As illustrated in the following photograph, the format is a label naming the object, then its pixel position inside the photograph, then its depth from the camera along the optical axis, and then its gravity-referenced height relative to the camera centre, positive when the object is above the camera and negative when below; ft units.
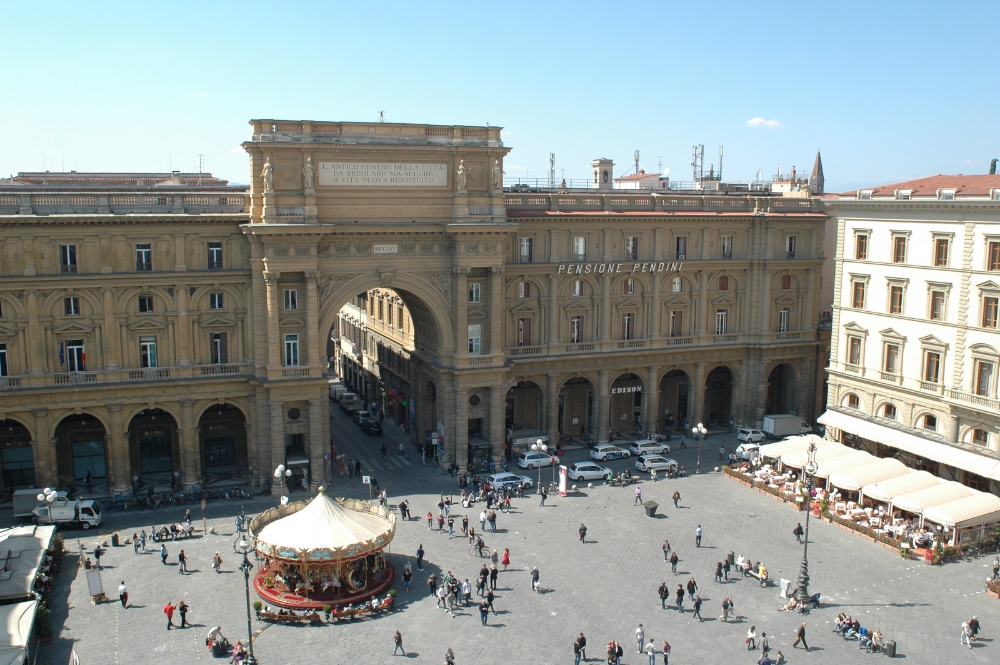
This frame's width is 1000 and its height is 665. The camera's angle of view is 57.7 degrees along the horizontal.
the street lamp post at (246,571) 111.20 -45.89
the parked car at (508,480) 180.75 -54.48
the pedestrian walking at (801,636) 118.62 -56.01
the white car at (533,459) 194.80 -54.35
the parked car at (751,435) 216.33 -54.65
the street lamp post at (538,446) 180.24 -47.46
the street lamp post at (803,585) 130.72 -54.38
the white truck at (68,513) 156.35 -52.73
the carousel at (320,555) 128.67 -49.22
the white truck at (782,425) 217.15 -52.61
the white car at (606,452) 202.90 -54.94
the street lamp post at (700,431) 193.36 -48.44
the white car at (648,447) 201.87 -54.06
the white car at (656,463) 193.47 -54.70
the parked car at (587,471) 188.55 -55.02
